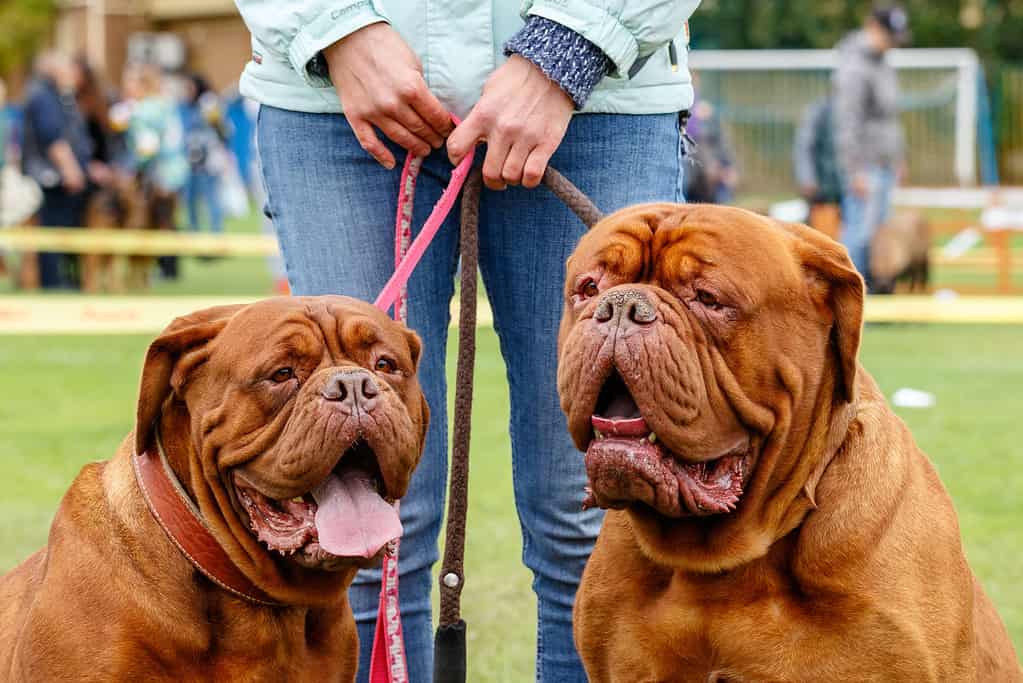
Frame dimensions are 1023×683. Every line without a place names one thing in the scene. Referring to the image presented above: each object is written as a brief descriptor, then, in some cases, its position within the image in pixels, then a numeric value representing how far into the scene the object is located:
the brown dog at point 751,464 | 2.73
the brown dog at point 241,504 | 2.92
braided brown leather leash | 3.19
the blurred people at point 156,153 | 17.19
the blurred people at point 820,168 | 14.92
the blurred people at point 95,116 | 16.70
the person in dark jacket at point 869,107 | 12.93
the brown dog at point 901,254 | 14.48
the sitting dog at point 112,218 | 15.78
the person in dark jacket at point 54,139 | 15.49
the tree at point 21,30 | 39.12
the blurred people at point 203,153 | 19.70
